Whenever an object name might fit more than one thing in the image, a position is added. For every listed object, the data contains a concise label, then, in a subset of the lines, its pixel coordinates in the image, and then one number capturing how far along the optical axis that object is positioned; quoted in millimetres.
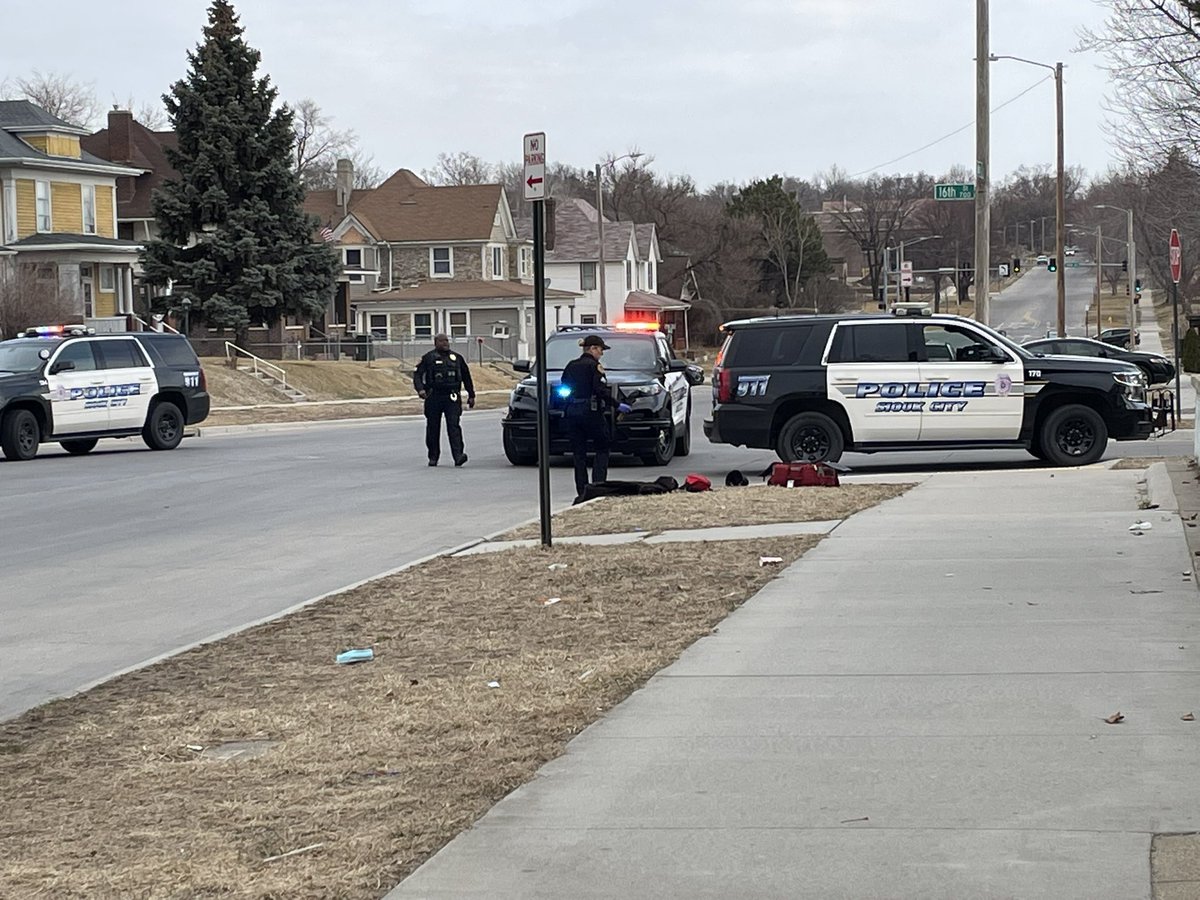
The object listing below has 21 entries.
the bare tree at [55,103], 100688
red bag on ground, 16984
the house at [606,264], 86438
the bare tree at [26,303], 40531
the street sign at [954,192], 27688
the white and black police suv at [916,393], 19172
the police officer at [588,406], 16656
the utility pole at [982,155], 28328
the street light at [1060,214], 47753
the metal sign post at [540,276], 11633
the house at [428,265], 74250
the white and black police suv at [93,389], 24938
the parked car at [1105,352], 36125
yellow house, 53594
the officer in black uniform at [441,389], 21875
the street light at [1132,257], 61444
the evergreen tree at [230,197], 49625
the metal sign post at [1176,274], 23781
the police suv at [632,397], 20984
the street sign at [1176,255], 23644
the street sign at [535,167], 11578
